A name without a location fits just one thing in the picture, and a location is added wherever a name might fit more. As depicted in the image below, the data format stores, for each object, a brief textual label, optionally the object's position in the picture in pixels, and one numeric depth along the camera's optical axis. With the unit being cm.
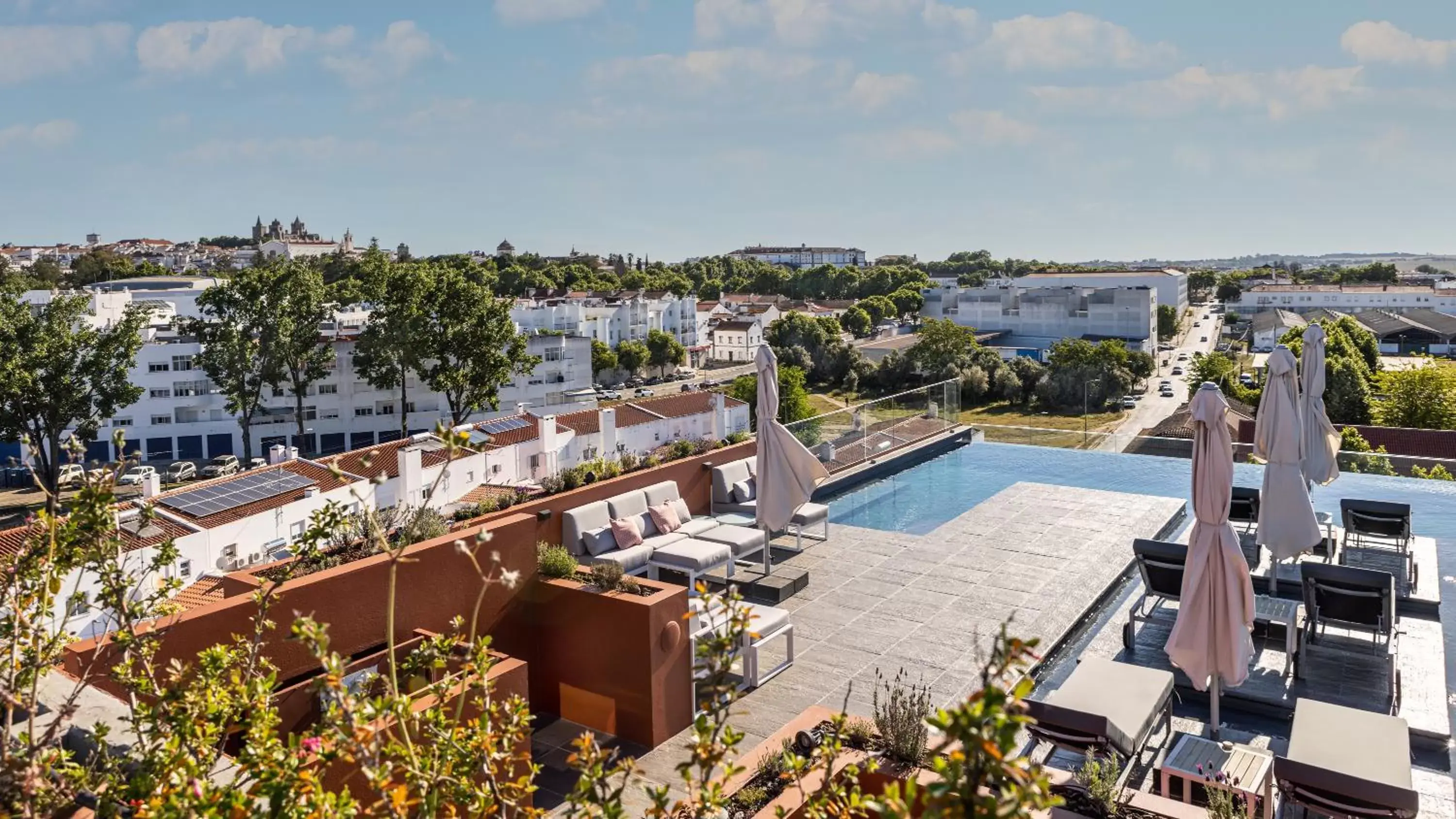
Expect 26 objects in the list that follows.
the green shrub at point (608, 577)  637
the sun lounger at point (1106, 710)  508
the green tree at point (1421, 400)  2819
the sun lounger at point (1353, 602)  663
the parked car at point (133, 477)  3766
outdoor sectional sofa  796
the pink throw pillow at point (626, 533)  823
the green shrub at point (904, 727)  423
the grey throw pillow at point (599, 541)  797
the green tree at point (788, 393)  4150
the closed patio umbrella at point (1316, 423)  933
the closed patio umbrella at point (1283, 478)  764
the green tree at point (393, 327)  3938
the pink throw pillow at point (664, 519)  882
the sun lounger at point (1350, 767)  436
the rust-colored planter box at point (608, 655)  614
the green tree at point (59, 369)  3027
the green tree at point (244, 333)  3894
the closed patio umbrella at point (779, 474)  893
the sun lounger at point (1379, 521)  879
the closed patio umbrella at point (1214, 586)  569
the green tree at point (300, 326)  4003
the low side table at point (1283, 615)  661
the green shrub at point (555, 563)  662
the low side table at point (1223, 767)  471
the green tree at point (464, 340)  3934
